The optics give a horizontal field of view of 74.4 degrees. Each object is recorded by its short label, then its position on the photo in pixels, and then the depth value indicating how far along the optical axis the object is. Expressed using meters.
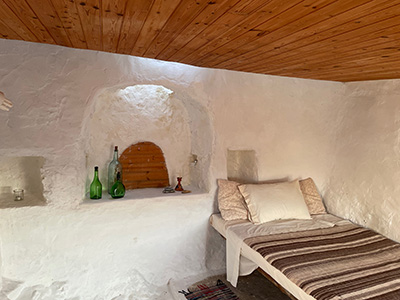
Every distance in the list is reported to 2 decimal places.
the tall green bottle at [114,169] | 2.45
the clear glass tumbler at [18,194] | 2.03
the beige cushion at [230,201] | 2.38
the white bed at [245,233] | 1.96
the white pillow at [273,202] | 2.33
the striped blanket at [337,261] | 1.44
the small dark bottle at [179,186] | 2.59
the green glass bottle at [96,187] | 2.26
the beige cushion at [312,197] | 2.68
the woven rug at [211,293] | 2.27
